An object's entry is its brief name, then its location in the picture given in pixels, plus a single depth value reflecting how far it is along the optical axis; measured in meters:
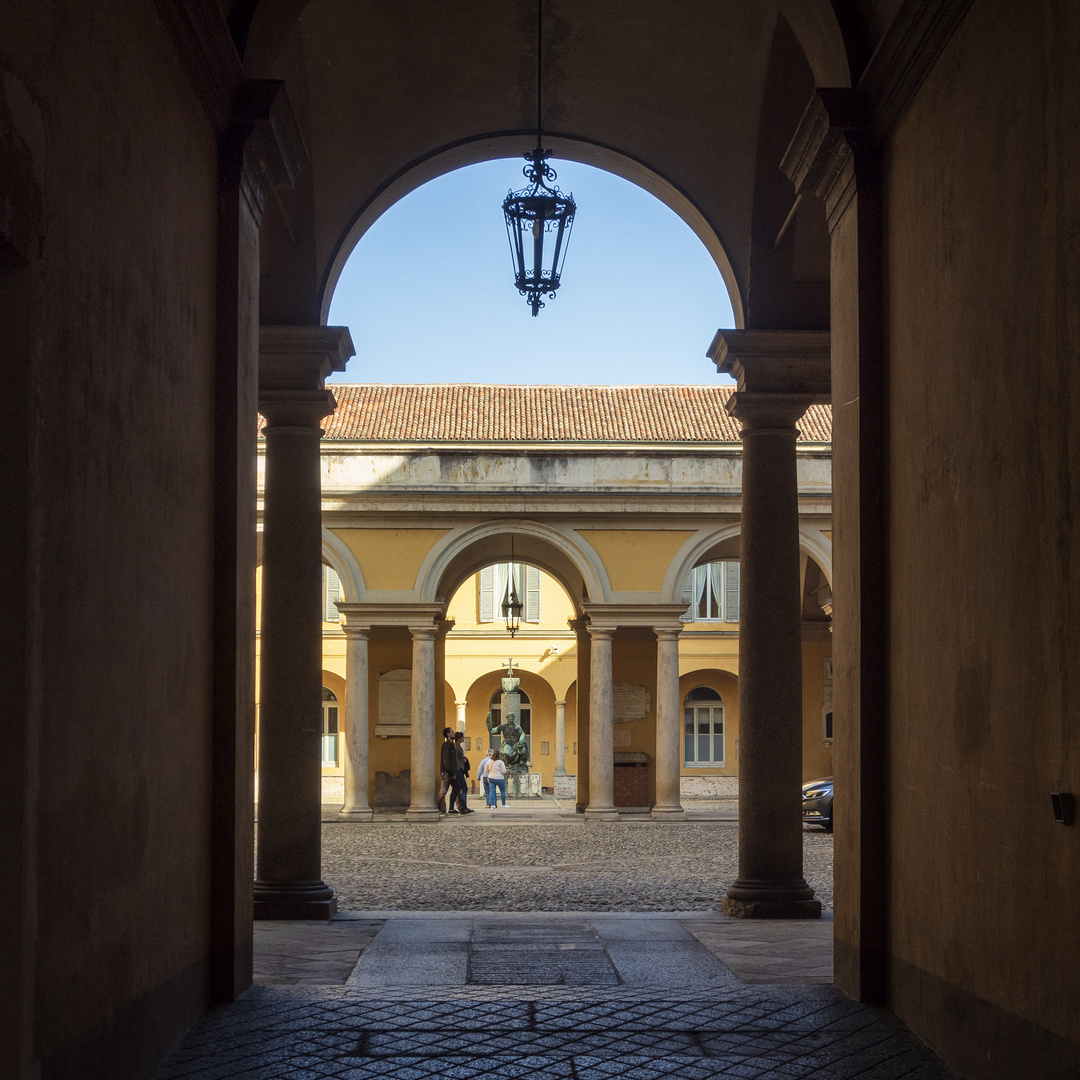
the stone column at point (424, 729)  21.70
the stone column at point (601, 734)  21.30
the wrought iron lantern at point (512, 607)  25.47
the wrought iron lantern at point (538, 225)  7.30
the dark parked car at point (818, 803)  20.73
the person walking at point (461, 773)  23.22
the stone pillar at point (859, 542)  5.29
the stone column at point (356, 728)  21.53
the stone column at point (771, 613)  8.73
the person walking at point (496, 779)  26.27
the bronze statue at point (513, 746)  30.28
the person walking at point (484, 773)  26.78
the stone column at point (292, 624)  8.41
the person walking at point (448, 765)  23.25
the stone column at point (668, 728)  21.30
